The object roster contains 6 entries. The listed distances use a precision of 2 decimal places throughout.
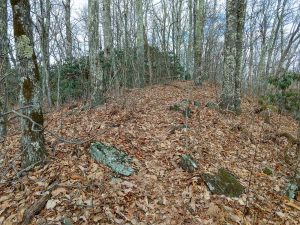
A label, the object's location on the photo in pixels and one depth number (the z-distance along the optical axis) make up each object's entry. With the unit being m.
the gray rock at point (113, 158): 4.22
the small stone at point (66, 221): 3.06
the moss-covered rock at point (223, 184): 4.11
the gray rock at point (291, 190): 4.35
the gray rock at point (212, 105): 7.82
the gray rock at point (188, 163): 4.51
